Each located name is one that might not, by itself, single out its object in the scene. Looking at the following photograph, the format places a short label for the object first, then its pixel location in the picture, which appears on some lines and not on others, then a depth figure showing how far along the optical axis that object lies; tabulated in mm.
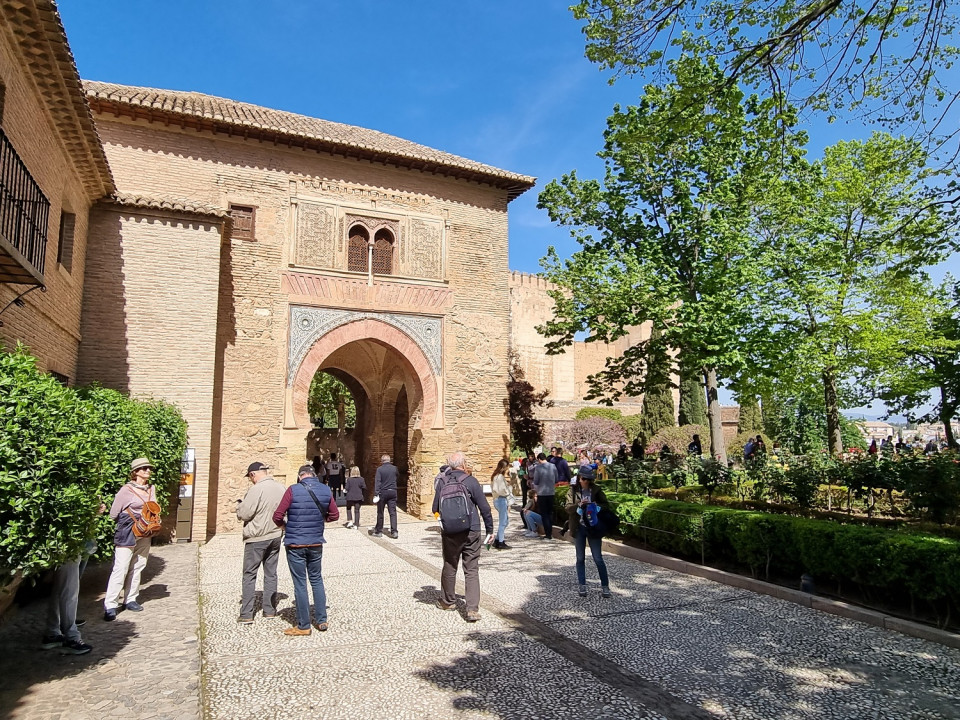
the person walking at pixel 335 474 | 17953
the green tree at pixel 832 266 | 14484
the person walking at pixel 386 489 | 12146
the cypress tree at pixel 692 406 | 35375
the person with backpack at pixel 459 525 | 6461
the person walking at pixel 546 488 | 11523
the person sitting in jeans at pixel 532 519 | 11906
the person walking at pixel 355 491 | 13320
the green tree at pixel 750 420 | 34556
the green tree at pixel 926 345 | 15922
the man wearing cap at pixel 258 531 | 6336
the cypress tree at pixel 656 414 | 32750
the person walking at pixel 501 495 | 10773
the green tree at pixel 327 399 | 30452
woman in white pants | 6324
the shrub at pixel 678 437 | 29392
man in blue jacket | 5977
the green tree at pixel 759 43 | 5387
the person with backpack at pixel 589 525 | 7297
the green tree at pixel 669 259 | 13492
